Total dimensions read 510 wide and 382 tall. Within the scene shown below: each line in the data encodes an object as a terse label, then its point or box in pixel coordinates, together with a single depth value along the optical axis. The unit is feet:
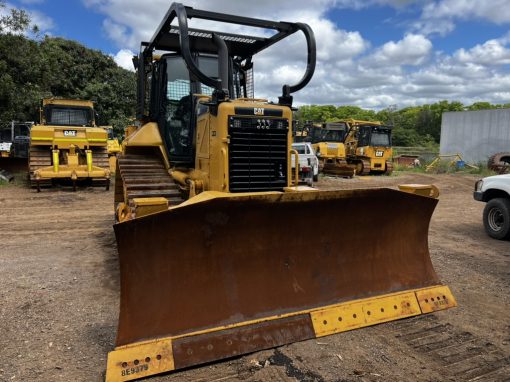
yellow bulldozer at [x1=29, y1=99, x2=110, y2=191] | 41.96
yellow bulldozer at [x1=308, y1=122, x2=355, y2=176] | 72.33
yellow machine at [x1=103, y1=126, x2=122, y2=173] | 59.61
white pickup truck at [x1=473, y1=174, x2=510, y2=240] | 25.19
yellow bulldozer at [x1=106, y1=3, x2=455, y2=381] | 10.93
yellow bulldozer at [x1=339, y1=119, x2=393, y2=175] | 74.18
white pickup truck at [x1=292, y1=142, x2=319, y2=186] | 53.88
